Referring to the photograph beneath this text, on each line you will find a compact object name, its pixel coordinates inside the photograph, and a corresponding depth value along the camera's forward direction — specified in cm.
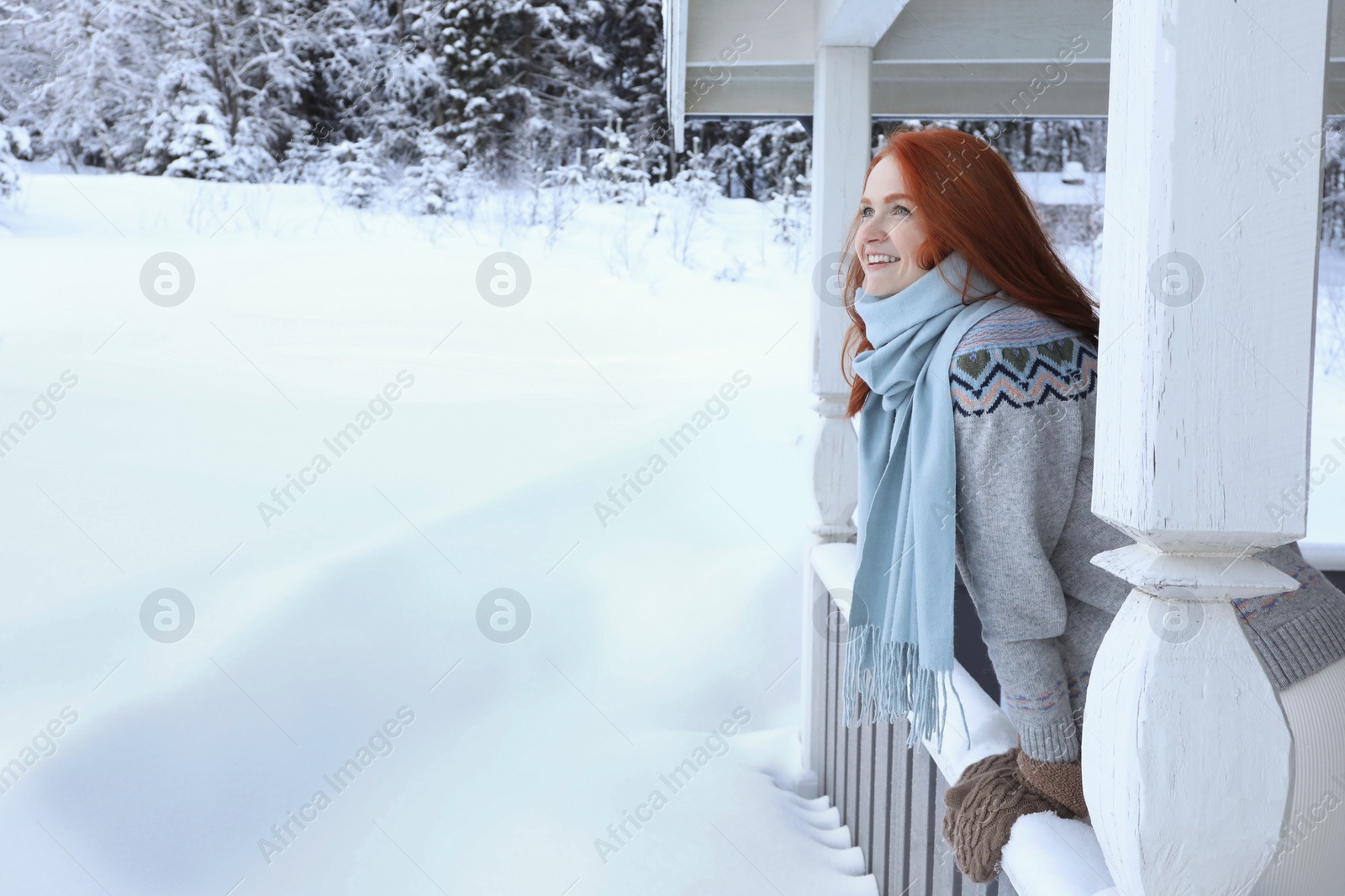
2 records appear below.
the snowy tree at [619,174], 1105
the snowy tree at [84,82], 1104
